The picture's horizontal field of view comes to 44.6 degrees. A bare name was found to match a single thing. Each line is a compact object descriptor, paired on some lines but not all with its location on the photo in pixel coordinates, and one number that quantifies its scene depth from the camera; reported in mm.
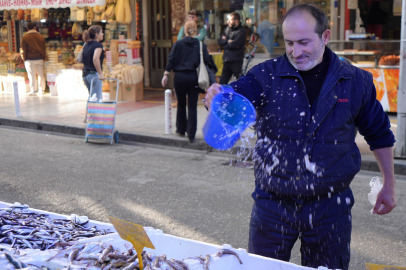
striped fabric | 9266
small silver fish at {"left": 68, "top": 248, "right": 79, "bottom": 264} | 2677
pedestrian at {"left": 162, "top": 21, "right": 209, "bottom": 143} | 8648
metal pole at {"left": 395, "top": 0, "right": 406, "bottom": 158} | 7227
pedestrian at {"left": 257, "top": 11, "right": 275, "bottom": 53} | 13320
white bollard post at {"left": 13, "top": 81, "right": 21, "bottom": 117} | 11711
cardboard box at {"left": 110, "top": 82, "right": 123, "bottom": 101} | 13719
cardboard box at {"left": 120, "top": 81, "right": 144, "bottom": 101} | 13875
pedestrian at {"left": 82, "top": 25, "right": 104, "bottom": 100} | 10602
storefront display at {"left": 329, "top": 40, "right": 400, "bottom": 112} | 10562
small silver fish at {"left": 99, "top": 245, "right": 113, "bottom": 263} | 2643
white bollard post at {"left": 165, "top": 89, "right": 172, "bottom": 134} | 9492
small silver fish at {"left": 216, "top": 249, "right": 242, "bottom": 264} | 2719
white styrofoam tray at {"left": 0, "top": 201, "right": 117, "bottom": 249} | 3213
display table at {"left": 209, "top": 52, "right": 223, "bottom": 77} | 13745
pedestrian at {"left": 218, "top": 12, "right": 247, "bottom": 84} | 11750
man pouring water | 2594
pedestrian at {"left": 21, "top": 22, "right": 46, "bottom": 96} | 14797
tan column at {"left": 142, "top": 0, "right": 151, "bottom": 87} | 15419
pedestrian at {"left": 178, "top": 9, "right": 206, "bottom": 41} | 9310
